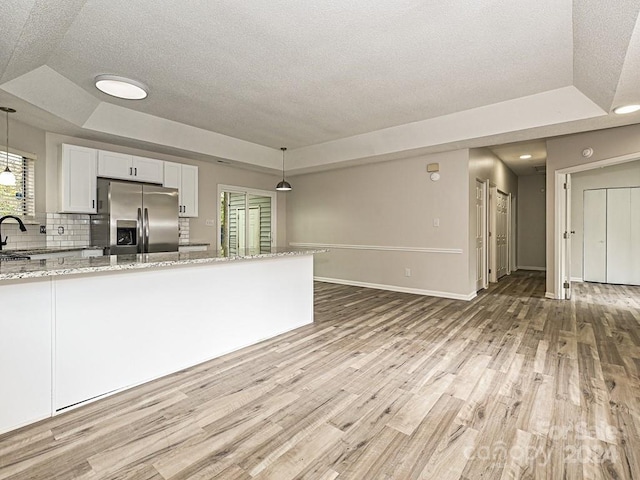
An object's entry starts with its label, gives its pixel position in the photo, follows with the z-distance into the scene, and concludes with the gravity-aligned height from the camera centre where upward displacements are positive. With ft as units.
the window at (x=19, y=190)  12.32 +1.98
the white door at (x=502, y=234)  24.31 +0.51
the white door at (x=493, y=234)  22.30 +0.45
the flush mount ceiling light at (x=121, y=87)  10.64 +5.09
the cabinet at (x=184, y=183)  16.80 +3.04
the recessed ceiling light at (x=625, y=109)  11.29 +4.60
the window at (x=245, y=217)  21.42 +1.65
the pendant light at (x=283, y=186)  19.20 +3.19
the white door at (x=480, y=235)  19.44 +0.32
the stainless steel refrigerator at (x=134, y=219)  14.23 +1.02
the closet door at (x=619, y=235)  20.71 +0.34
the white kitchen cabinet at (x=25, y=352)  6.08 -2.13
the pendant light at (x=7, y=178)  10.69 +2.07
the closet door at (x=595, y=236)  21.44 +0.29
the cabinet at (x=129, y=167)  14.47 +3.41
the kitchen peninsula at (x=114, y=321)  6.23 -1.91
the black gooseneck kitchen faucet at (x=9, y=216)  11.50 +0.69
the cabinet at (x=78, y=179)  13.47 +2.59
